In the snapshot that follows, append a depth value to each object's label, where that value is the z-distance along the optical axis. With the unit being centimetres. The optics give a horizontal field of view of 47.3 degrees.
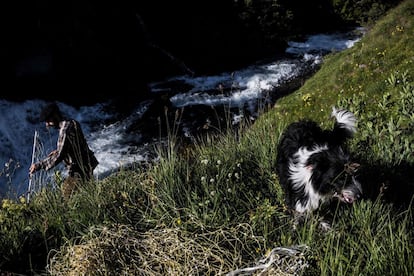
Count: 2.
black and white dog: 399
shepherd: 637
